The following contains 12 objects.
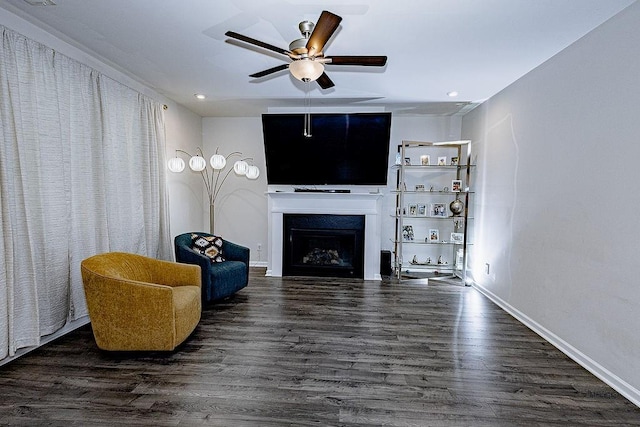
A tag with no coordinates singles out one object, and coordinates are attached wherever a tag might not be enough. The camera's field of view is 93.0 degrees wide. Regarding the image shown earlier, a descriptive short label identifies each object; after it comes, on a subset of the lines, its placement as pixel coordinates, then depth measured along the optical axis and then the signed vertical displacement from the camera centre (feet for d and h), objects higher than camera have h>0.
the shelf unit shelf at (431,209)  16.31 -1.34
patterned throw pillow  13.30 -2.72
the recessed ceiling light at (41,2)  7.39 +4.46
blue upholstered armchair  11.76 -3.45
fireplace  16.53 -1.41
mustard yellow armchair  8.12 -3.46
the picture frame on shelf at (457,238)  16.08 -2.82
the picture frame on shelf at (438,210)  16.90 -1.40
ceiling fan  6.71 +3.19
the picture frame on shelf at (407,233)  17.38 -2.74
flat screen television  15.64 +1.90
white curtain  7.83 +0.10
